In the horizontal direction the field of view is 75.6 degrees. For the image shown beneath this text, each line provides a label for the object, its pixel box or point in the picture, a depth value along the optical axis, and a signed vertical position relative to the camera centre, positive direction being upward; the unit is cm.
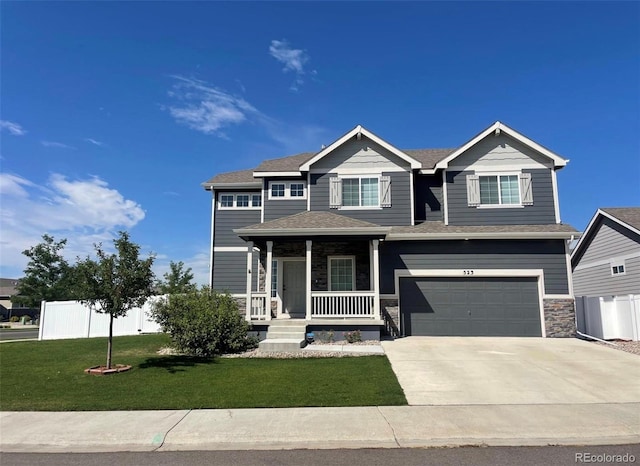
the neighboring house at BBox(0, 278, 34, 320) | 5791 -218
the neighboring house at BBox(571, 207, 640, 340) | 1434 +93
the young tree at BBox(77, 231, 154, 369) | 941 +32
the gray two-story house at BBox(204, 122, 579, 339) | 1421 +186
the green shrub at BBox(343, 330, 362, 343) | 1303 -137
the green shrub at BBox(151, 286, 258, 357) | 1145 -87
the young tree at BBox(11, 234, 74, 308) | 3725 +137
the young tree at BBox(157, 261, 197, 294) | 3057 +128
